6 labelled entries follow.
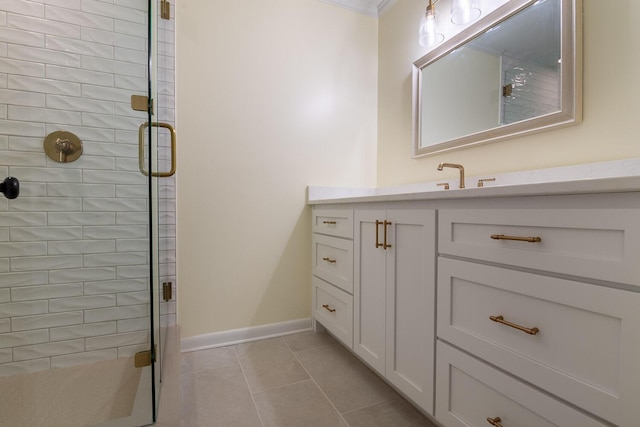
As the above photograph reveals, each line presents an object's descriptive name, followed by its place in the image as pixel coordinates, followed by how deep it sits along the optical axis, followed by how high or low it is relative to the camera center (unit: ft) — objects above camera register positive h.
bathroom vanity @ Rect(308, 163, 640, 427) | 1.94 -0.78
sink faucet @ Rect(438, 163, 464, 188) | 4.44 +0.65
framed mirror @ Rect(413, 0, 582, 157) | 3.78 +2.06
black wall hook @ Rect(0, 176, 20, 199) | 3.25 +0.24
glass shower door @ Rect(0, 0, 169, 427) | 4.31 +0.12
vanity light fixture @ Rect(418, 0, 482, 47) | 4.82 +3.25
